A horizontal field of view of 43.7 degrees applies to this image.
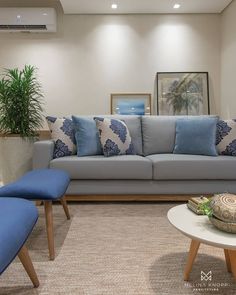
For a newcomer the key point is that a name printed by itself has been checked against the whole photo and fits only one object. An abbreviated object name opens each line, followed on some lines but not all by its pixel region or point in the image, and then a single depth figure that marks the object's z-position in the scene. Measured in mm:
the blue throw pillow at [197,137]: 3064
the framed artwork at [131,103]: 4328
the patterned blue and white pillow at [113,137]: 3004
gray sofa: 2838
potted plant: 3463
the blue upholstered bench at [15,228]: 1125
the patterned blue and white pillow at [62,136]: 3119
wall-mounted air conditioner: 4000
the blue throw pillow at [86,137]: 3086
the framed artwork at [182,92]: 4316
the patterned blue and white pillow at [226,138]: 3062
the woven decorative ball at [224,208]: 1341
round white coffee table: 1299
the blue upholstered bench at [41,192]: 1879
